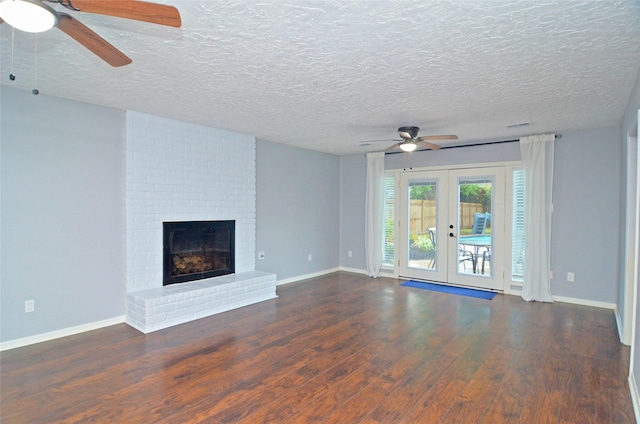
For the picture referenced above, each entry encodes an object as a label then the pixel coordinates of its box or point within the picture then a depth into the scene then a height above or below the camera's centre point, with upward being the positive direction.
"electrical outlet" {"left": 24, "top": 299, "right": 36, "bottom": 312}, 3.43 -1.01
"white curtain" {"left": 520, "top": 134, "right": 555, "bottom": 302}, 5.06 -0.07
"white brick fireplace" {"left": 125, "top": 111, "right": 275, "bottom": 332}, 4.14 +0.17
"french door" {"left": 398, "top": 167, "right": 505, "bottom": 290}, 5.68 -0.30
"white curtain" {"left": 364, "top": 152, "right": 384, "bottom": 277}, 6.77 -0.03
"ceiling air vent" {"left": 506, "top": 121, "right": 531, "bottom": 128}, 4.49 +1.14
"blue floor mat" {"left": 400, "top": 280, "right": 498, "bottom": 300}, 5.46 -1.35
